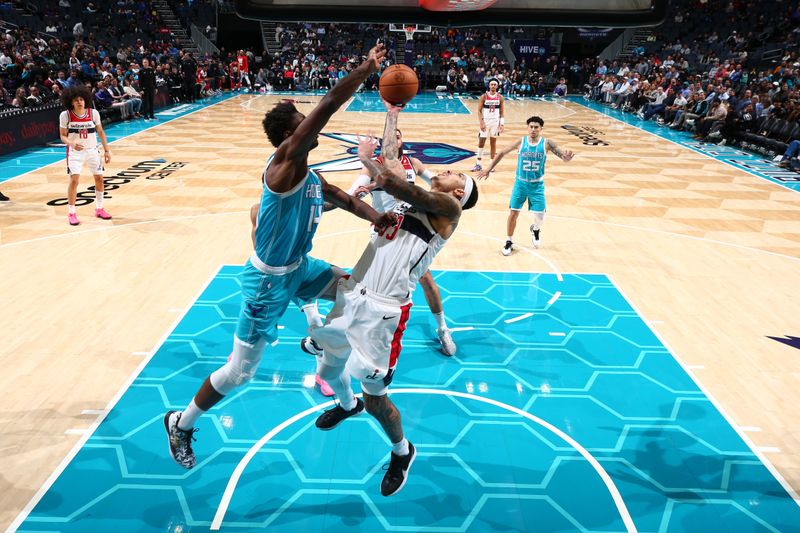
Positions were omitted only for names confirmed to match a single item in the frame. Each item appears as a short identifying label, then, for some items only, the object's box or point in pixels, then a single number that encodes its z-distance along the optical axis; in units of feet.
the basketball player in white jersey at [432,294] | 17.87
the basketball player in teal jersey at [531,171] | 25.07
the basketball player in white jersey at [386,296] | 11.50
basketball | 13.37
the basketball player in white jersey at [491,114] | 42.60
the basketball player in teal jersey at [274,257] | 11.32
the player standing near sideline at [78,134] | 27.14
